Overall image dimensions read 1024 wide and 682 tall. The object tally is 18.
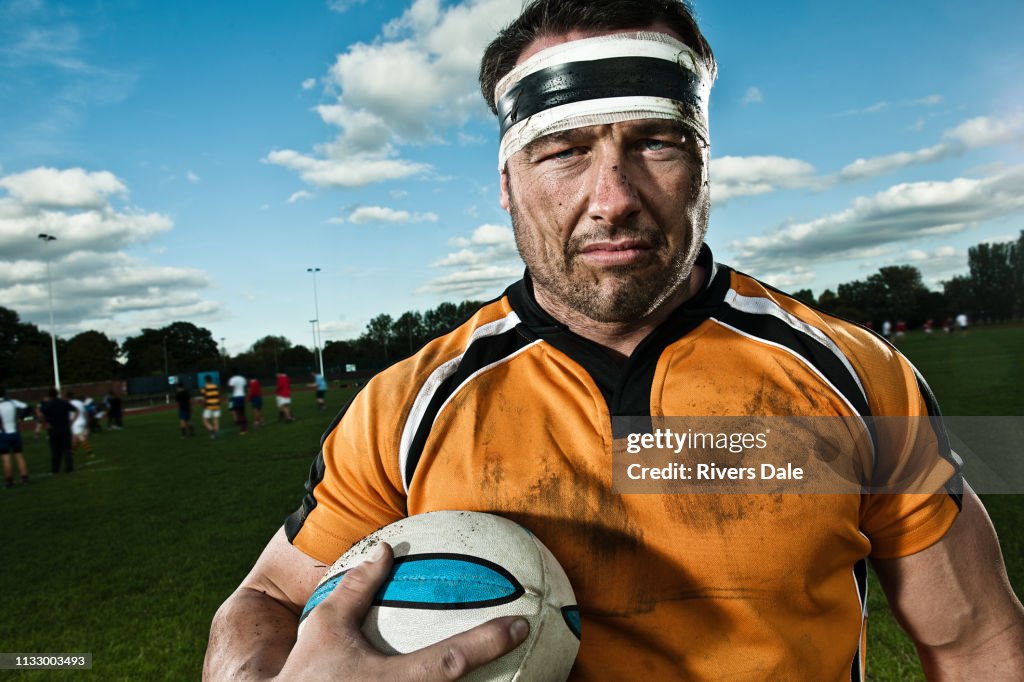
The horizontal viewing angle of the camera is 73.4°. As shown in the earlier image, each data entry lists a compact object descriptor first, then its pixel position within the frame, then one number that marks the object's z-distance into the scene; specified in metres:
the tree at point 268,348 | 92.53
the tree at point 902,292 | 67.62
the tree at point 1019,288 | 57.61
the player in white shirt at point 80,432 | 16.80
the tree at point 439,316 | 73.31
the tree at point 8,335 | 75.19
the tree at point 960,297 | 63.84
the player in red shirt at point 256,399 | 20.58
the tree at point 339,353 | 69.31
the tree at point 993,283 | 60.17
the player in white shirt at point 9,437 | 12.20
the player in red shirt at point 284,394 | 20.61
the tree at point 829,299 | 68.19
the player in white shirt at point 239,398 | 17.88
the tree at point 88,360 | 75.50
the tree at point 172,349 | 91.06
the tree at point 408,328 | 78.31
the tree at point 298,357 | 82.31
